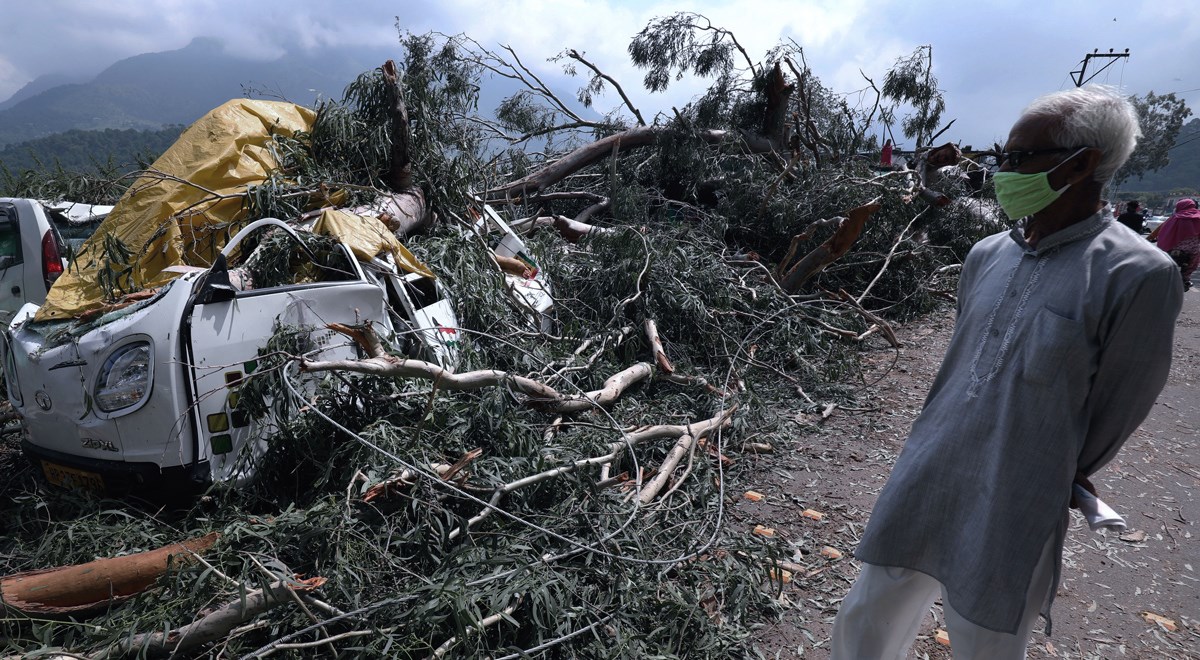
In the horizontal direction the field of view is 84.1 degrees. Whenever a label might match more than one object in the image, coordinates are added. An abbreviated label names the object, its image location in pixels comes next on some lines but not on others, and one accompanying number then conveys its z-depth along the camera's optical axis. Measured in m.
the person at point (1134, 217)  12.06
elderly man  1.48
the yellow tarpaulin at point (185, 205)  3.79
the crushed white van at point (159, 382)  2.76
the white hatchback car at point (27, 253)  5.30
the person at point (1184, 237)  9.86
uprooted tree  2.32
